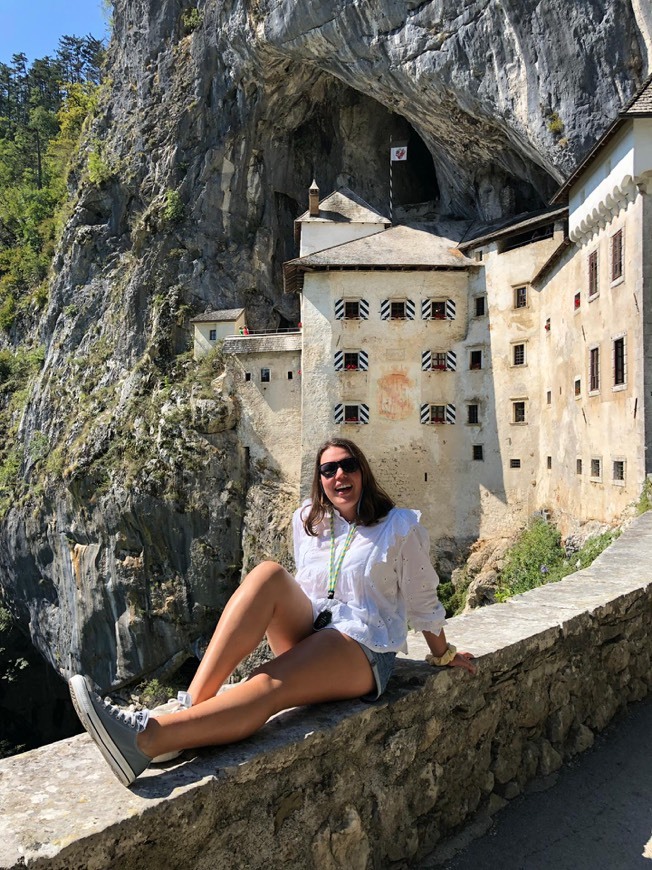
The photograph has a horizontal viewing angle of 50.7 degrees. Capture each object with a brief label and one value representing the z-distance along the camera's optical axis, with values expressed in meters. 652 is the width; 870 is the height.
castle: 22.20
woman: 2.48
